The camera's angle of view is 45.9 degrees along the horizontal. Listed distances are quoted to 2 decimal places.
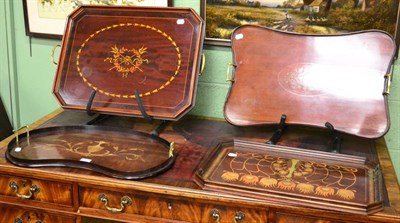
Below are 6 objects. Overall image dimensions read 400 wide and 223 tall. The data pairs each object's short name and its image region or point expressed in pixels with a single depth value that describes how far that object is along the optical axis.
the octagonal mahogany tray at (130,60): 1.70
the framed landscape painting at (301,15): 1.72
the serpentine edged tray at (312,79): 1.62
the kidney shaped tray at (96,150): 1.42
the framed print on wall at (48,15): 2.01
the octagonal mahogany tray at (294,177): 1.26
